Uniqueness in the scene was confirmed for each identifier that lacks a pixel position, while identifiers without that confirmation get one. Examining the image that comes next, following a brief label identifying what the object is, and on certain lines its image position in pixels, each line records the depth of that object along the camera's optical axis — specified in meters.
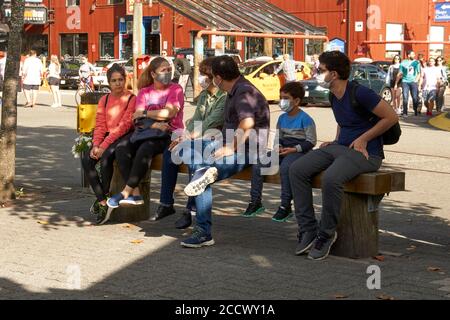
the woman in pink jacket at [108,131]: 9.02
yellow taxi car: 29.28
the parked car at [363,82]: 28.30
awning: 31.67
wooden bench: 7.27
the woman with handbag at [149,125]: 8.69
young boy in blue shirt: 8.48
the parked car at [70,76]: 39.44
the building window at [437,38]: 50.34
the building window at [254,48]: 44.94
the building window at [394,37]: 48.22
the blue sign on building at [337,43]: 47.06
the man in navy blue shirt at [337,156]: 7.21
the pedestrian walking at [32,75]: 26.61
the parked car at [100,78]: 34.06
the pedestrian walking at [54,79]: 27.50
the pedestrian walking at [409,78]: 25.14
